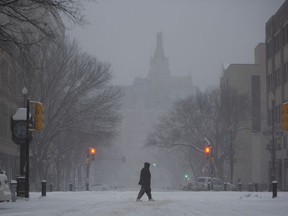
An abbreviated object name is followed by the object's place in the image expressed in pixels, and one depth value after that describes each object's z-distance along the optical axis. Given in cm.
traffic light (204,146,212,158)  5781
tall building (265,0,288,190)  6384
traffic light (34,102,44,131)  2731
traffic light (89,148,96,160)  5953
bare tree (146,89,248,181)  7444
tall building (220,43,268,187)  8638
